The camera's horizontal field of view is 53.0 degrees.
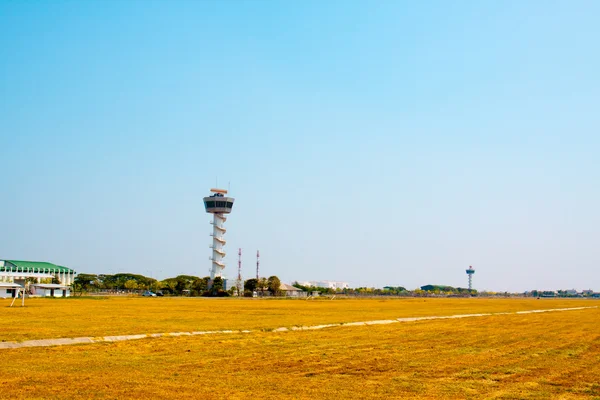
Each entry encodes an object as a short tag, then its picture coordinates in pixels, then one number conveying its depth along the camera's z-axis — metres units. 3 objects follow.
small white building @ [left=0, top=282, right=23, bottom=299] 125.94
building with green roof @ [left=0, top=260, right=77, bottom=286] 178.23
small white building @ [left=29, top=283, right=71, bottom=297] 139.50
